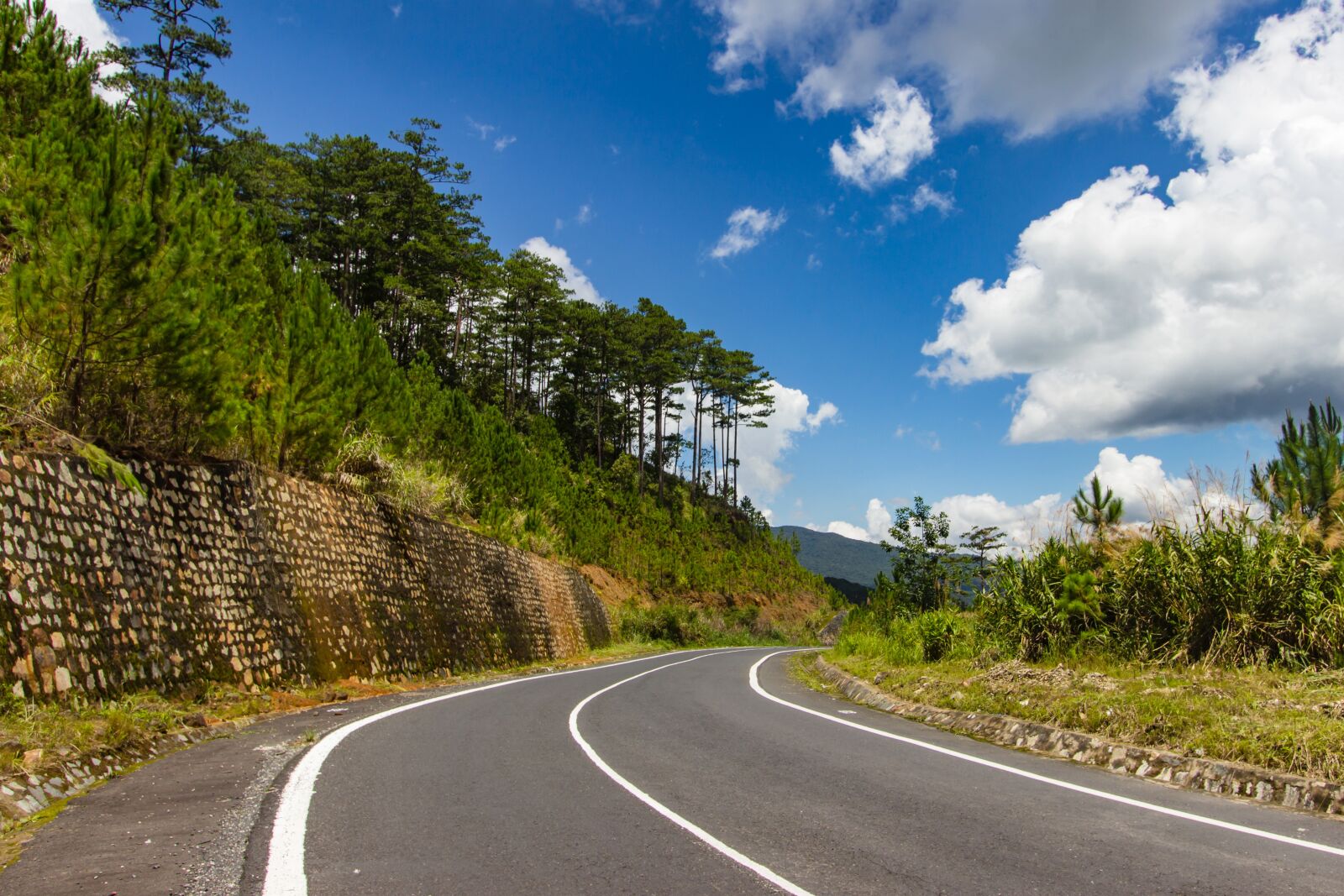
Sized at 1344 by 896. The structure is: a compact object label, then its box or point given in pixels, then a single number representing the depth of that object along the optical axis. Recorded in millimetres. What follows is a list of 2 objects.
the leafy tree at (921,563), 18328
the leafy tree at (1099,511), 12227
